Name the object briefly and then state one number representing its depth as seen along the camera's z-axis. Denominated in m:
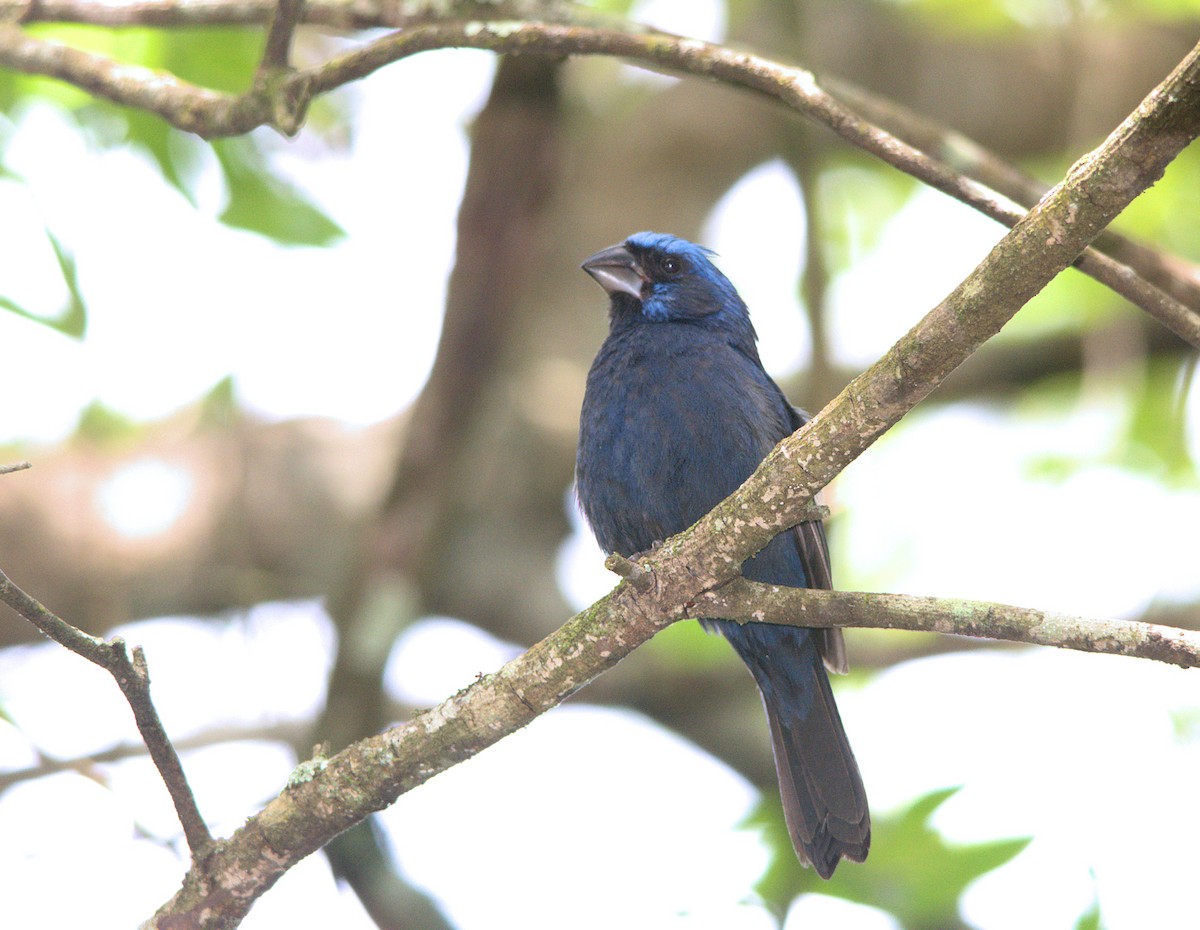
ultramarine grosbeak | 7.62
